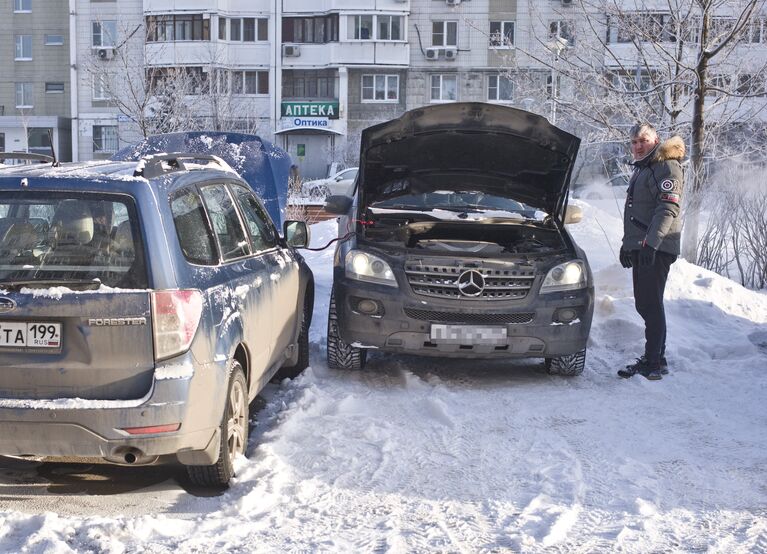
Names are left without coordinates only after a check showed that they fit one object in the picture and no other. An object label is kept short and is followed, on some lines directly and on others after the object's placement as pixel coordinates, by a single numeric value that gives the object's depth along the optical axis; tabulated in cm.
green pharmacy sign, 4731
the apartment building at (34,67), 5175
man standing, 682
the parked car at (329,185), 2522
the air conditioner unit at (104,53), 4722
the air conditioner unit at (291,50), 4728
